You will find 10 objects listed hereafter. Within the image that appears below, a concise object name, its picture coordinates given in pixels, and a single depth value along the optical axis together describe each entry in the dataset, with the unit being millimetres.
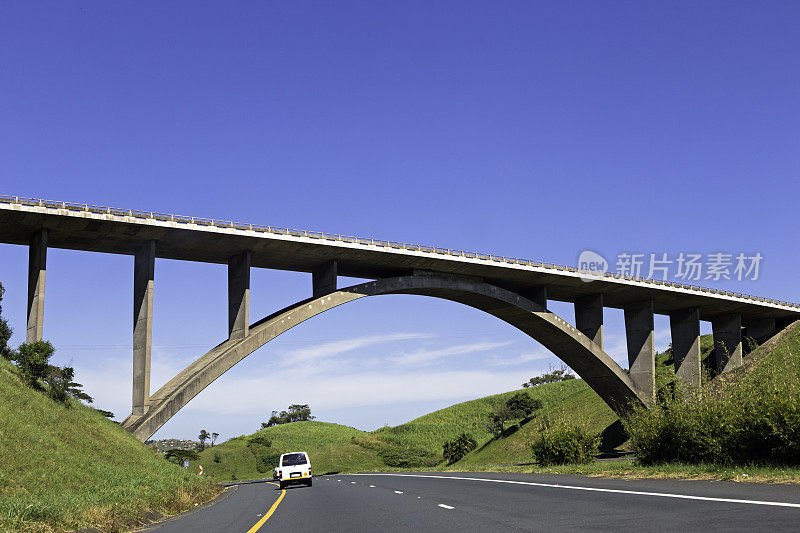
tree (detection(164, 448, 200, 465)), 80225
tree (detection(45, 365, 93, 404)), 35878
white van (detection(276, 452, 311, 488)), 33500
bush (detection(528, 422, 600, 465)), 32750
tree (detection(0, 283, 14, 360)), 39438
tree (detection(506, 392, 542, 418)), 92375
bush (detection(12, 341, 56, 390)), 36156
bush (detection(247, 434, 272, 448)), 122375
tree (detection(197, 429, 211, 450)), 171225
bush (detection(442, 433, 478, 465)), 86375
